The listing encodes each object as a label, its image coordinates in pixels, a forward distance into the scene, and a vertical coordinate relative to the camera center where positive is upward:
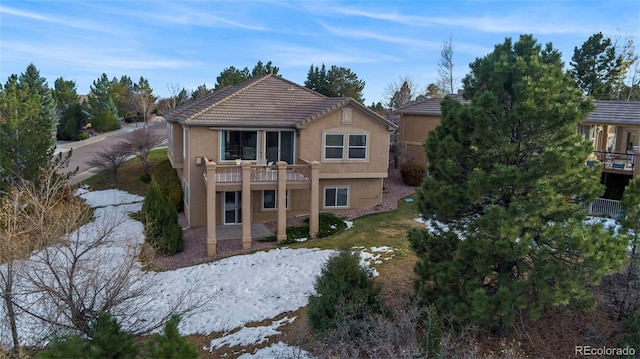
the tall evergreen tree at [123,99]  60.53 +3.48
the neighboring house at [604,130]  23.42 +0.52
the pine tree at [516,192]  8.45 -1.07
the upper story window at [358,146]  21.80 -0.65
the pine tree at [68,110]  48.53 +1.46
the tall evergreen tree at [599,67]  43.25 +6.98
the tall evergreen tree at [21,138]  20.00 -0.72
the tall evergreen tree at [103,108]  53.50 +1.92
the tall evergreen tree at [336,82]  44.66 +4.89
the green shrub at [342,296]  9.78 -3.60
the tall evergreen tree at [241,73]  44.94 +5.78
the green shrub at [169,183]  23.30 -2.96
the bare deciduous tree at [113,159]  28.86 -2.20
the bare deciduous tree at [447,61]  47.44 +7.79
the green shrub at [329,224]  19.44 -4.10
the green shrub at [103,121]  53.31 +0.35
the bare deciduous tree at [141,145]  29.73 -1.27
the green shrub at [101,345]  5.96 -3.04
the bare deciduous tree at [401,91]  52.66 +5.08
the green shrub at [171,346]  5.39 -2.64
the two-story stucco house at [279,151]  19.23 -0.99
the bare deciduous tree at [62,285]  9.86 -3.67
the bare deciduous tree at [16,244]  10.18 -2.85
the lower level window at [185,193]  21.55 -3.25
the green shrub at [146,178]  28.90 -3.33
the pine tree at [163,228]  17.84 -3.99
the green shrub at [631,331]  9.04 -3.89
